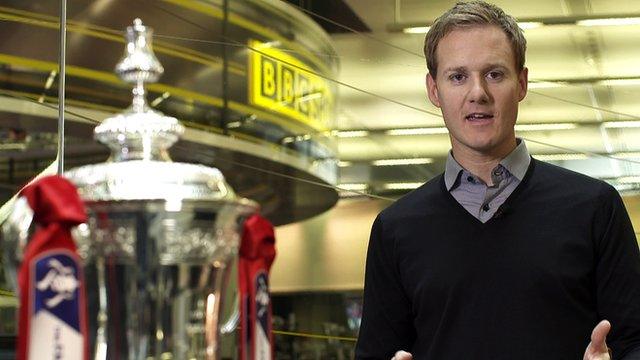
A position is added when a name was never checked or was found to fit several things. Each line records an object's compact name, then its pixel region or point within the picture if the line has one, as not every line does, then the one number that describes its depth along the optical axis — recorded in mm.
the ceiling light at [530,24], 4344
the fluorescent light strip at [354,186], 4152
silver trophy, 1026
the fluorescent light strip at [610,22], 4383
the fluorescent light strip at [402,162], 4234
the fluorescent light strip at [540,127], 4352
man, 1482
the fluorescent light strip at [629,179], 4283
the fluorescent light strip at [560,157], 4324
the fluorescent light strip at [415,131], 4312
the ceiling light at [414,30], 4340
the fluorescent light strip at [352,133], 4223
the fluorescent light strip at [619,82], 4422
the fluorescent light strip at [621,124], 4441
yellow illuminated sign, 3994
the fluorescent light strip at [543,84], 4410
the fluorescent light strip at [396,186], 4207
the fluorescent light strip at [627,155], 4355
